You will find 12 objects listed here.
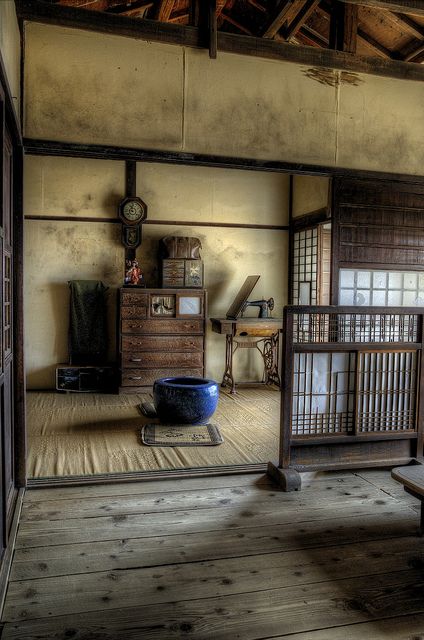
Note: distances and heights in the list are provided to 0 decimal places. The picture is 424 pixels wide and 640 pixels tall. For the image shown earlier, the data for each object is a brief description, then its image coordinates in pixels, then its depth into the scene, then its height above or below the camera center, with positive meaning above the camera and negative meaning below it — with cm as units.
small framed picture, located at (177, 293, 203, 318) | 634 -9
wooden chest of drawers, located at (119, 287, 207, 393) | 620 -47
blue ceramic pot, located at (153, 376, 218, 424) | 460 -96
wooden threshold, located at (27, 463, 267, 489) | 328 -122
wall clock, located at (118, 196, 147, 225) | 647 +112
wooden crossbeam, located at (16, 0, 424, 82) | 310 +174
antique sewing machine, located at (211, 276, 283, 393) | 643 -42
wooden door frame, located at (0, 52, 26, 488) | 312 -17
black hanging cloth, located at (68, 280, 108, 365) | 645 -32
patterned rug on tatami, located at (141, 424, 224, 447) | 415 -120
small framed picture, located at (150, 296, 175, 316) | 628 -10
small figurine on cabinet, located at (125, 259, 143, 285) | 633 +30
